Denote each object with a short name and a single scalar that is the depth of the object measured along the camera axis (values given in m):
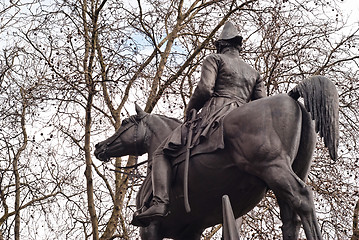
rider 5.94
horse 5.34
